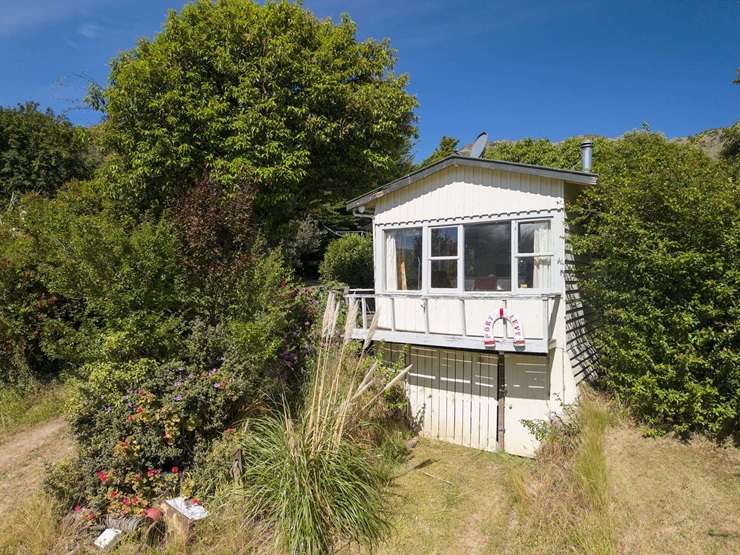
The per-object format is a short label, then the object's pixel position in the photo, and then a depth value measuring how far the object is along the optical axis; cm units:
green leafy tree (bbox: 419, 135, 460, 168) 2577
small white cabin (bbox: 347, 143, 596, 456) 714
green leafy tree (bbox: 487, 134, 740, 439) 513
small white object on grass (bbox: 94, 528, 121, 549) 443
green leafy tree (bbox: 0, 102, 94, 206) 2273
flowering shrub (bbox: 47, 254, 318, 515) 489
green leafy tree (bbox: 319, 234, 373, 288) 1570
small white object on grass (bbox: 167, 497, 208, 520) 462
